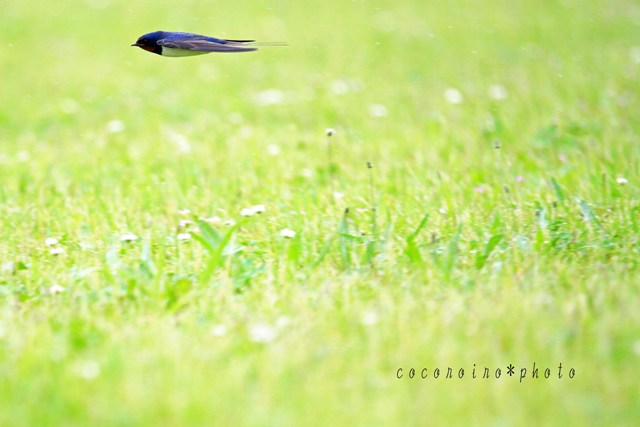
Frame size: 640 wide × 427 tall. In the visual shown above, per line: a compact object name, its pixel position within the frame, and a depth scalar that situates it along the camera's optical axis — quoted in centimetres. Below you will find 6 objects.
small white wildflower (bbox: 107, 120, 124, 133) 1061
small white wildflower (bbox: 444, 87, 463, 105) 1174
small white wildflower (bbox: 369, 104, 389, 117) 1138
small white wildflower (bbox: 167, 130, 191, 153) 970
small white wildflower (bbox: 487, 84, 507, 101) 1193
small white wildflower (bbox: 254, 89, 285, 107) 1220
